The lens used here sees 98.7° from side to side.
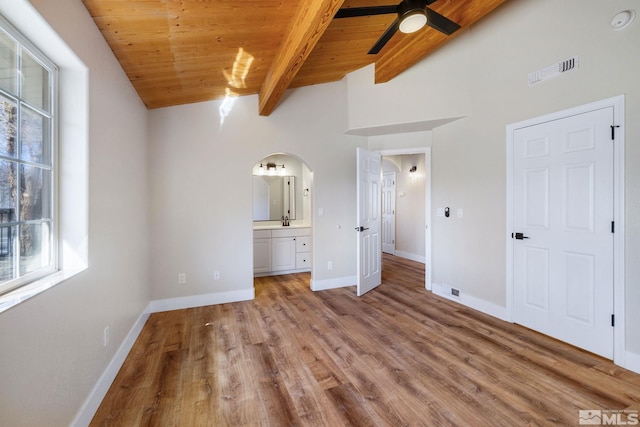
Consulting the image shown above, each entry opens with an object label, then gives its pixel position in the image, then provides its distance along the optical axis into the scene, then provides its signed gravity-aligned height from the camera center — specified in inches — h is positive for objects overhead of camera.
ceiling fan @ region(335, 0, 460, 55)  74.3 +55.8
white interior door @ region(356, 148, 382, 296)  147.9 -4.4
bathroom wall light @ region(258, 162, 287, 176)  210.4 +33.2
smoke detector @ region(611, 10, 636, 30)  80.7 +57.9
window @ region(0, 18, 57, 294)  48.6 +9.9
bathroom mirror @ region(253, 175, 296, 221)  208.2 +11.6
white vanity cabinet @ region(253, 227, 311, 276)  184.1 -26.5
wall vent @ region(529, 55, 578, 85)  94.6 +51.6
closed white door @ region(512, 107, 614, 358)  89.4 -5.9
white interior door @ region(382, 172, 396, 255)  271.8 +0.3
